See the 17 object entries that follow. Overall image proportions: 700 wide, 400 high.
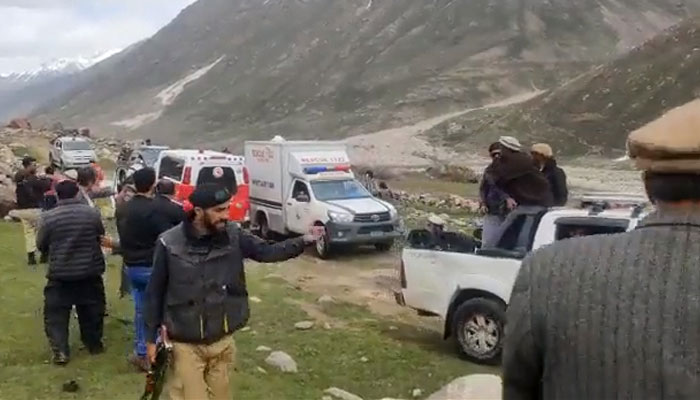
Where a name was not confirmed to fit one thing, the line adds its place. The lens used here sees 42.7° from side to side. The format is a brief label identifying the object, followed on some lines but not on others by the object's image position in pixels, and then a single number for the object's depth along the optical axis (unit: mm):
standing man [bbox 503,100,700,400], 1936
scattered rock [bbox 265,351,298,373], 8453
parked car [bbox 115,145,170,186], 25112
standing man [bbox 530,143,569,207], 9891
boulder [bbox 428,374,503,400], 7039
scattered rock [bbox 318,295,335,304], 12126
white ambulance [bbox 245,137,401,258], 17109
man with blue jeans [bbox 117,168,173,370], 7148
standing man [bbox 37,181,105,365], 7980
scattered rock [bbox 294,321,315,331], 10328
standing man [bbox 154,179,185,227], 7160
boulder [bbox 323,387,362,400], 7688
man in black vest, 5078
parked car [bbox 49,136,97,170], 37719
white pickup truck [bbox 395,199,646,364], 8570
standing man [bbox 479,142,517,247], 9516
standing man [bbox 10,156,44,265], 13812
